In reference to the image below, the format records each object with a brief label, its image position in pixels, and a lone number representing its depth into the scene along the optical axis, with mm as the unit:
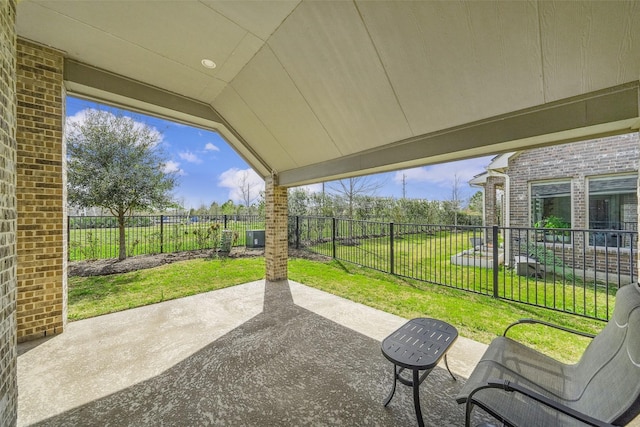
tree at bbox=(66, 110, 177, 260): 6336
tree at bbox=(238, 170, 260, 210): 18953
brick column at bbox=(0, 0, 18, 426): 1471
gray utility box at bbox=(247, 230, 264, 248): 9406
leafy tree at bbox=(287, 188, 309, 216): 12055
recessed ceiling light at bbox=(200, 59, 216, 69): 3154
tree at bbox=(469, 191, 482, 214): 15731
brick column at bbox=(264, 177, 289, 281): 5566
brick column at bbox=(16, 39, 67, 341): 2893
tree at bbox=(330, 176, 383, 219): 12688
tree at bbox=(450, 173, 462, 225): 15578
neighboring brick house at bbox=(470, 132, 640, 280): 4863
